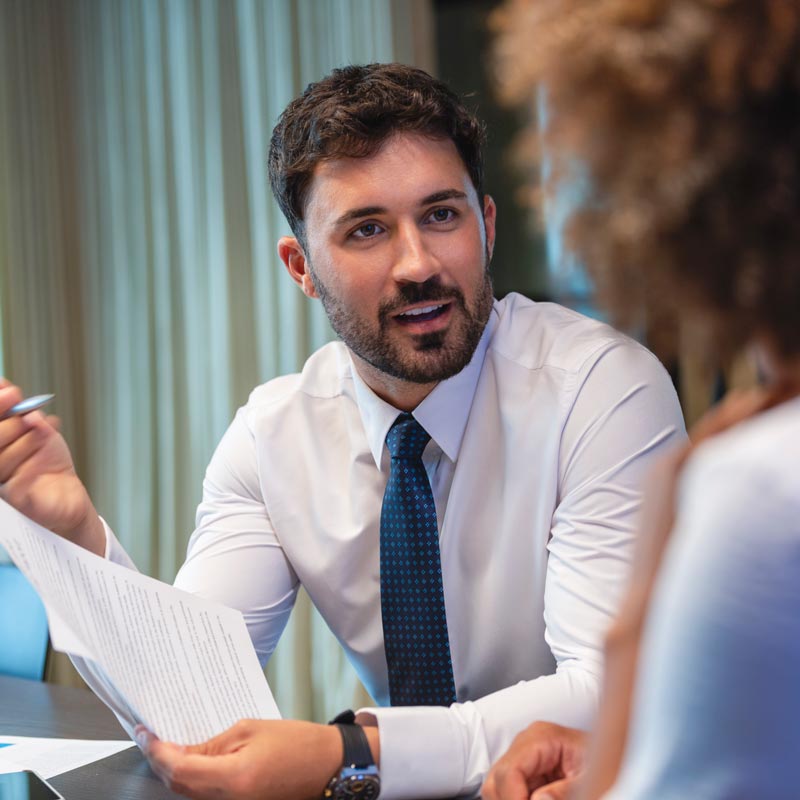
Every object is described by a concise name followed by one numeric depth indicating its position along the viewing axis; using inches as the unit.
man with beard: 57.6
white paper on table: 47.4
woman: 18.2
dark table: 44.3
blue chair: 72.0
